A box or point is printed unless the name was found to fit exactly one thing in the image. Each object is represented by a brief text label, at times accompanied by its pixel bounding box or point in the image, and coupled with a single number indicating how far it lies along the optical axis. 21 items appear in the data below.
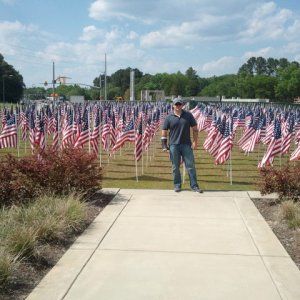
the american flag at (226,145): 9.80
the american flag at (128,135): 11.21
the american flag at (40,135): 11.30
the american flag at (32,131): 12.53
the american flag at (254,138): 13.92
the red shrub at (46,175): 6.32
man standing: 7.75
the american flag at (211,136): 13.42
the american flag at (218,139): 11.92
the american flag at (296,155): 10.86
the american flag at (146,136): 12.64
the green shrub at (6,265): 3.67
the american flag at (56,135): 7.72
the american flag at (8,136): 13.20
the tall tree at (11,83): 82.51
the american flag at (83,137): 11.37
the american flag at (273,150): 9.98
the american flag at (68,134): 13.10
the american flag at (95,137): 12.05
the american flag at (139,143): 10.15
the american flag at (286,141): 12.47
